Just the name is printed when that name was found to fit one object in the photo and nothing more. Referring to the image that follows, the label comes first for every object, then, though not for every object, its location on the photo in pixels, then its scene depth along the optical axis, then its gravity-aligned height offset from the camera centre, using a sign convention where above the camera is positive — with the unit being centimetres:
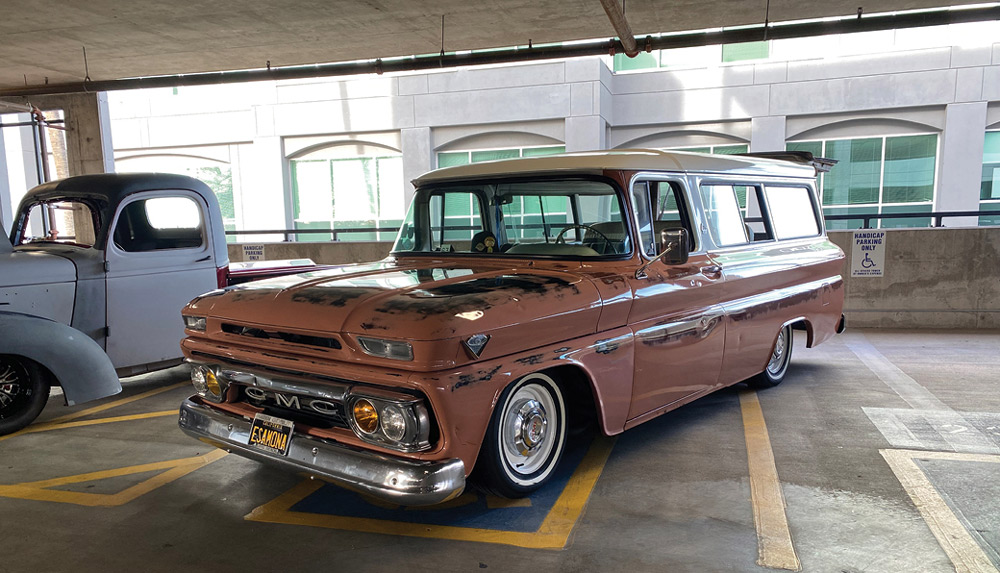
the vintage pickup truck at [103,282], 488 -59
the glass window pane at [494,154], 1772 +148
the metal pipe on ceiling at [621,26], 661 +198
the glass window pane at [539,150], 1730 +153
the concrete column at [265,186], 1914 +76
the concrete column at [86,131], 1120 +143
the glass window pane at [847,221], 1673 -46
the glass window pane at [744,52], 1666 +389
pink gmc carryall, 290 -62
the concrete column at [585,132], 1642 +188
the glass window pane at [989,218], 1573 -42
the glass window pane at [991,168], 1570 +79
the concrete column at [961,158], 1548 +103
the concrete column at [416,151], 1788 +161
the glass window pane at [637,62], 1727 +384
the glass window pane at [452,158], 1809 +141
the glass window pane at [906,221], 1612 -47
